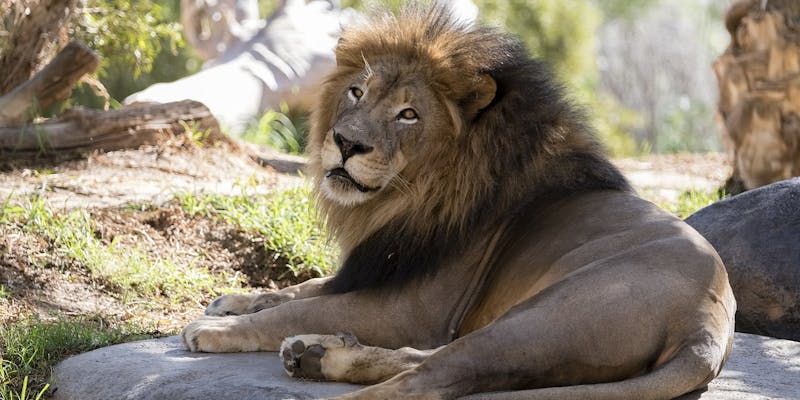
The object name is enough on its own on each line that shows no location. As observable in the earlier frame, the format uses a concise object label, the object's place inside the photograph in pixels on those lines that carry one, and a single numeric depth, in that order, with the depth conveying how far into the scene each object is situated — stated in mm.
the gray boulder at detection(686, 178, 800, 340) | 9805
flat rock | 6770
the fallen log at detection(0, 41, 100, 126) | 14297
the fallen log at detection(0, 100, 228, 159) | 14352
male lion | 7102
